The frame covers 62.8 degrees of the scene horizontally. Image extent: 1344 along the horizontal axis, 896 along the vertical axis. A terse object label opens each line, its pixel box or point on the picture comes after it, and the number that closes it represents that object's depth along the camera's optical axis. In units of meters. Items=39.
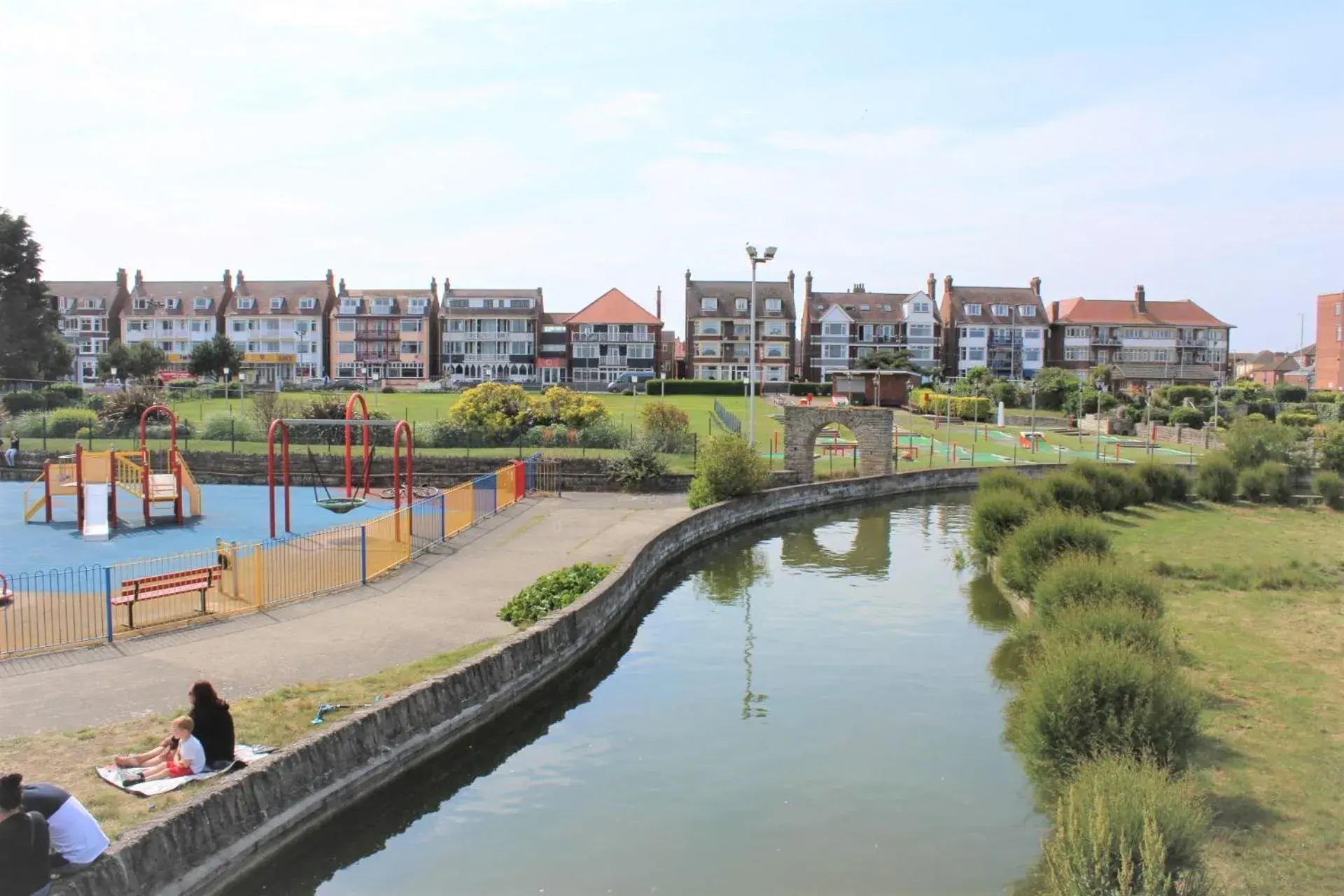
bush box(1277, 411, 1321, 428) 60.56
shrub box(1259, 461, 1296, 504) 38.62
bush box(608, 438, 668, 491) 36.19
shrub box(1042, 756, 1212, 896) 8.06
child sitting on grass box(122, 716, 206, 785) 10.51
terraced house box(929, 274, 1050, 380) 100.12
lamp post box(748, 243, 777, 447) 34.56
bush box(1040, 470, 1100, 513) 31.78
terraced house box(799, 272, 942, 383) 98.19
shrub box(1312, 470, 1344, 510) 38.12
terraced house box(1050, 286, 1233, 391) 101.62
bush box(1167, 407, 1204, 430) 63.47
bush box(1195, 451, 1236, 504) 38.81
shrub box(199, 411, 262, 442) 43.81
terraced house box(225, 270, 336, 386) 99.88
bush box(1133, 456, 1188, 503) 37.84
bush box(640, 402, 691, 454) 41.88
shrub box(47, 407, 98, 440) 45.16
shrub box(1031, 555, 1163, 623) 16.33
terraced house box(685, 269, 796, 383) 96.88
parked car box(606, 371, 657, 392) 85.12
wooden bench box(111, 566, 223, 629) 16.20
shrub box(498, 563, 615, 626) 17.80
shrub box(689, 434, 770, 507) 32.69
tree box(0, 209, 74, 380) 67.69
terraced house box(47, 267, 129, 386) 100.25
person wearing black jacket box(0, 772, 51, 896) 8.12
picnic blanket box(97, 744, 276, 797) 10.24
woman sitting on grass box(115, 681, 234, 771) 10.84
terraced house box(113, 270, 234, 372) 100.12
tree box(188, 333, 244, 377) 81.69
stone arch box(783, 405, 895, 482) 39.00
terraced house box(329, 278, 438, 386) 99.06
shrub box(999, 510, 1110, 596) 21.09
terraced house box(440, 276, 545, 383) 98.88
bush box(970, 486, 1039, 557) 26.09
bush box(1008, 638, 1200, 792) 11.66
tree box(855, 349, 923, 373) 85.00
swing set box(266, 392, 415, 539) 26.62
